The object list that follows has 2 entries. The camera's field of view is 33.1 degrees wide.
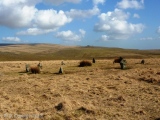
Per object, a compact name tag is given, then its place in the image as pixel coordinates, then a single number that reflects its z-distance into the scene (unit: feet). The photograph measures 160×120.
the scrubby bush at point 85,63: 133.39
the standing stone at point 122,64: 113.29
